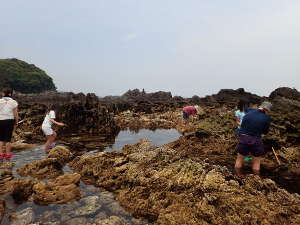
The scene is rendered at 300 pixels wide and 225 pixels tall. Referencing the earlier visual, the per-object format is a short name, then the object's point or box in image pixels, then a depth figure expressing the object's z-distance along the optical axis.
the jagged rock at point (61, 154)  9.95
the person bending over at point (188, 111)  19.83
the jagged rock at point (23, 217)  5.29
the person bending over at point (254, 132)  7.77
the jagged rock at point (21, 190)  6.48
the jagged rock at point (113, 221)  5.33
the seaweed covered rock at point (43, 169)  8.36
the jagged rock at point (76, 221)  5.32
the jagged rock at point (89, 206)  5.80
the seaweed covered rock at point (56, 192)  6.31
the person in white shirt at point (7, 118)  8.95
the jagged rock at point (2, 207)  5.44
